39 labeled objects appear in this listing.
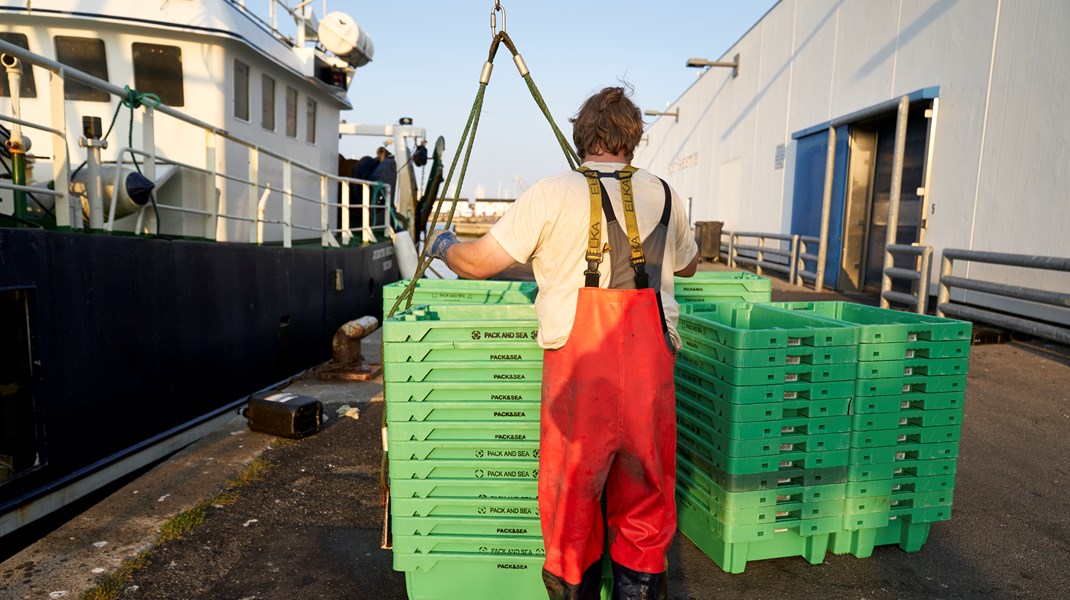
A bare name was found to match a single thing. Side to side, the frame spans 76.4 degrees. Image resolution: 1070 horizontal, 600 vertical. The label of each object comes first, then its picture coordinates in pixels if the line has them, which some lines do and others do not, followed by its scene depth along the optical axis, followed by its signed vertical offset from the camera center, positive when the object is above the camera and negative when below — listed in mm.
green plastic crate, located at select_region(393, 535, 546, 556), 2980 -1434
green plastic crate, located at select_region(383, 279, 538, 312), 4301 -487
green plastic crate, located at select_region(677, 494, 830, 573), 3205 -1539
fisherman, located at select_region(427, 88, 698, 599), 2430 -444
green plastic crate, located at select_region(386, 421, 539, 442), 2945 -929
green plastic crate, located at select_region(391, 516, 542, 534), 2980 -1353
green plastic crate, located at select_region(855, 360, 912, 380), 3254 -655
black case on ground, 5285 -1608
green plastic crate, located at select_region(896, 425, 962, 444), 3359 -987
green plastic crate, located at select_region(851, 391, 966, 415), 3266 -821
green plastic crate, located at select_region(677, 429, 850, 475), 3098 -1081
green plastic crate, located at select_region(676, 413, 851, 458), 3090 -1000
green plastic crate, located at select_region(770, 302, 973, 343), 3240 -461
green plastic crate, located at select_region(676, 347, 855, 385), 3062 -665
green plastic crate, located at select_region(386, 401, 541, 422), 2945 -845
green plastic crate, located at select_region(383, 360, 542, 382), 2928 -670
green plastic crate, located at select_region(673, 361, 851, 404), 3072 -748
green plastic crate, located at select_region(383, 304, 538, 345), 2883 -485
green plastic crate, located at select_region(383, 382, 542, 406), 2939 -760
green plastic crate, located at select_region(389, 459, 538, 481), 2965 -1100
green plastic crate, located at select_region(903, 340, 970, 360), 3318 -562
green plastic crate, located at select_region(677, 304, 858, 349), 3074 -495
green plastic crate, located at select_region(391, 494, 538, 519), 2986 -1272
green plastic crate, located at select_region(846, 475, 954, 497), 3301 -1241
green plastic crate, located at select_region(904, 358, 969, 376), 3330 -646
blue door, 12508 +771
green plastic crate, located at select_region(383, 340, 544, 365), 2922 -583
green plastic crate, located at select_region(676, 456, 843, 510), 3125 -1247
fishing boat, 4207 -340
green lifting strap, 3344 +500
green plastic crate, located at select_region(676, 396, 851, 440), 3088 -920
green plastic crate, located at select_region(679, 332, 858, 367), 3057 -579
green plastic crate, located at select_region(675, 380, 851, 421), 3084 -836
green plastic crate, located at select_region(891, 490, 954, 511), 3371 -1317
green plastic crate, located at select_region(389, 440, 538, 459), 2955 -1018
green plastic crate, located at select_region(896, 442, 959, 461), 3369 -1072
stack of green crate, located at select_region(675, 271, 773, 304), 4773 -436
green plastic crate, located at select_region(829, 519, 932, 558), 3373 -1528
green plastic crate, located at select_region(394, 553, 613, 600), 2992 -1588
